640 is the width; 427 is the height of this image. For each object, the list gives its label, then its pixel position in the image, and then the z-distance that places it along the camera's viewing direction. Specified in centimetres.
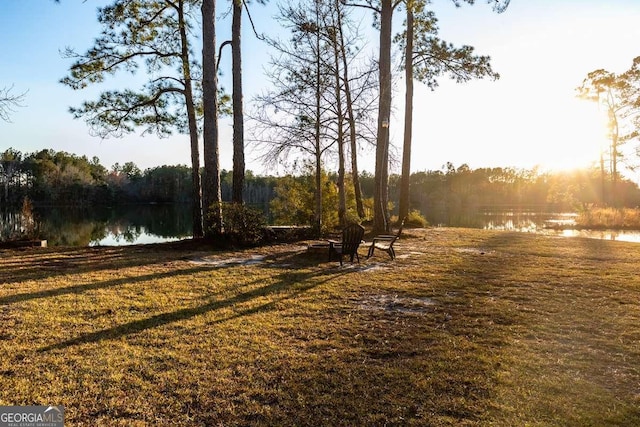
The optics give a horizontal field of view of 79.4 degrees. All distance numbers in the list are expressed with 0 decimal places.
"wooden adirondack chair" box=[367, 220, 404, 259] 873
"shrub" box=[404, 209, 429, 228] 1752
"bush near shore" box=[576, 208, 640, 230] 1959
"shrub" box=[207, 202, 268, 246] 1002
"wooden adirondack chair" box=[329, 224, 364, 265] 770
